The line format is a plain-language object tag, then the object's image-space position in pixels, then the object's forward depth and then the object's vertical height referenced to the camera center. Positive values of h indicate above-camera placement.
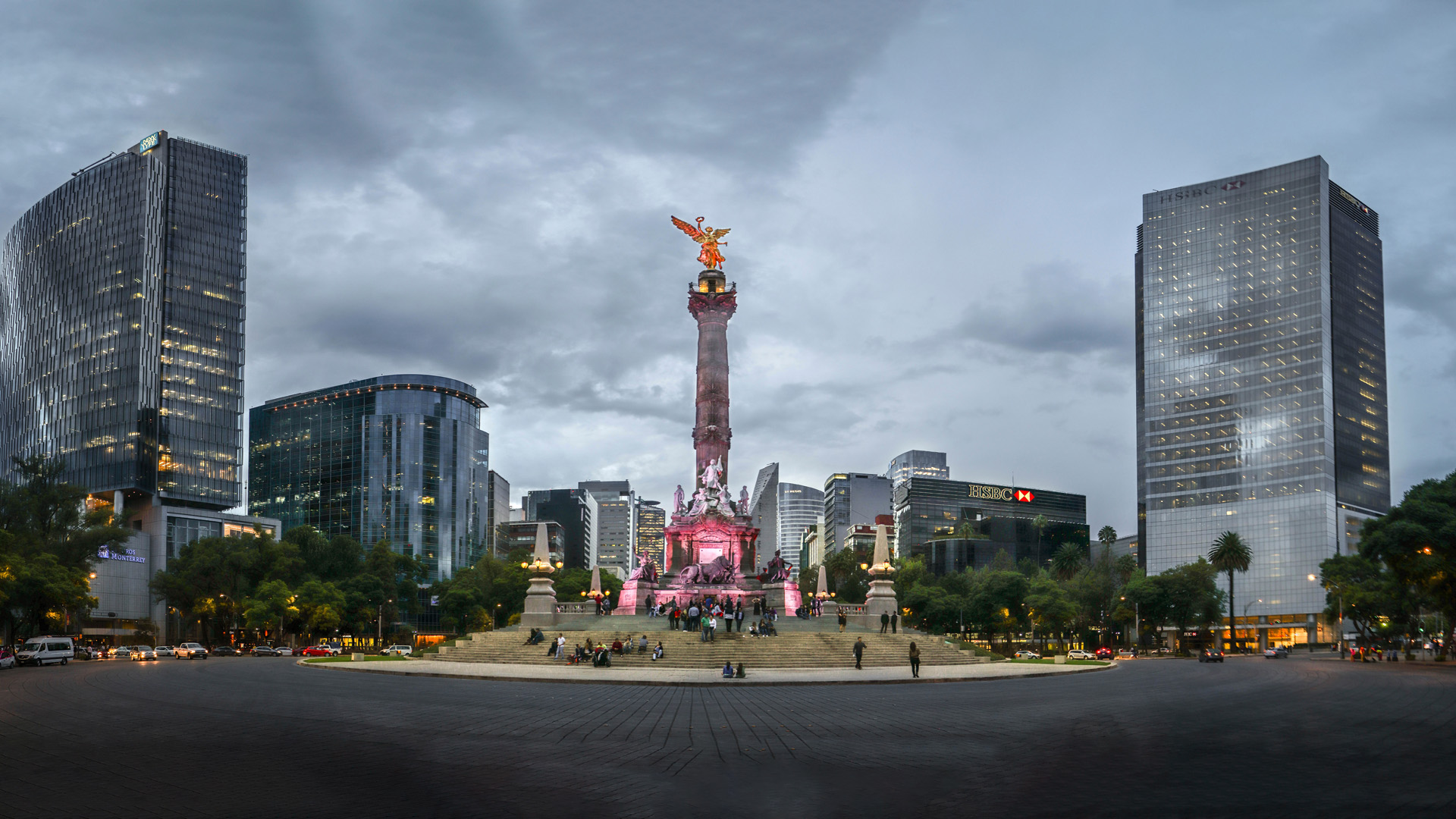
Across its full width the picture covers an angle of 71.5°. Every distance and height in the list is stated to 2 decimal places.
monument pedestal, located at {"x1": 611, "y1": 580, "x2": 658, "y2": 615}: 81.94 -8.21
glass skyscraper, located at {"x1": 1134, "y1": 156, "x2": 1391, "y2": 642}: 164.38 +20.84
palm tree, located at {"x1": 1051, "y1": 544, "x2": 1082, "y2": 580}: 155.75 -9.54
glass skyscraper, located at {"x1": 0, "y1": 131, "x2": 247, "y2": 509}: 132.12 +22.85
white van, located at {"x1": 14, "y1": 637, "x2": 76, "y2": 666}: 57.50 -9.17
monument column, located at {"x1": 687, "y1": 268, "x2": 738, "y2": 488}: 94.25 +12.87
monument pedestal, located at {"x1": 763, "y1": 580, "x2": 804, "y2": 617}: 80.69 -8.05
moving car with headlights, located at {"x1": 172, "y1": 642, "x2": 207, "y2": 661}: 75.16 -11.85
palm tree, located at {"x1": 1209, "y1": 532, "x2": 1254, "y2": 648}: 120.44 -6.55
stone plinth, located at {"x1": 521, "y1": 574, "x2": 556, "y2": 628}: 62.31 -6.78
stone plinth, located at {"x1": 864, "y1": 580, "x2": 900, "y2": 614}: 63.69 -6.47
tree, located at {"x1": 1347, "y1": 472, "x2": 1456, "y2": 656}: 55.44 -2.15
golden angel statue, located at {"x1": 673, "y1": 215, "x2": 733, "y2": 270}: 101.12 +25.68
